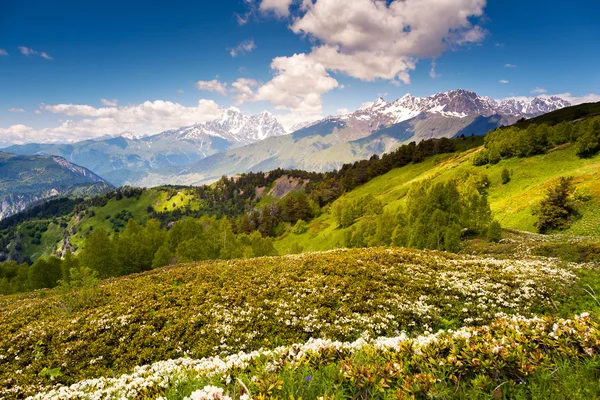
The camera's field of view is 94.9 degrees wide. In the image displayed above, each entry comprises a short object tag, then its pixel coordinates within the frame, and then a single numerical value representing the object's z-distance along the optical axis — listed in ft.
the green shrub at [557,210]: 161.17
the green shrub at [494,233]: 135.54
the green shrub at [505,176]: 268.41
